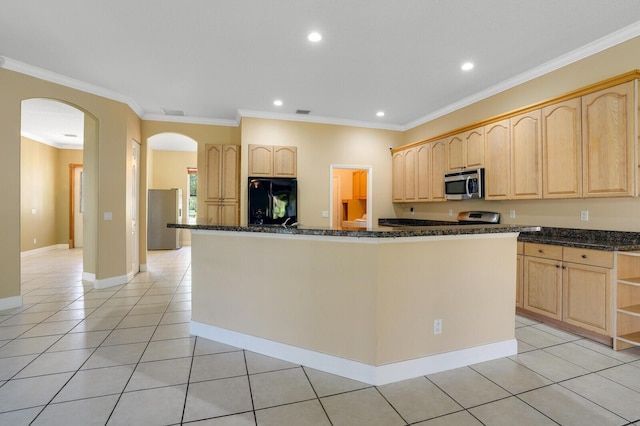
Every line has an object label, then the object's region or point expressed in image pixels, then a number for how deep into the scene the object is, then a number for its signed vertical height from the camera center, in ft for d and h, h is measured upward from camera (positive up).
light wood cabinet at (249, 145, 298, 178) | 17.19 +2.98
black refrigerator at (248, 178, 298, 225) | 16.93 +0.73
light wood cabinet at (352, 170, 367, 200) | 23.90 +2.29
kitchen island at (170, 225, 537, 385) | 6.95 -2.06
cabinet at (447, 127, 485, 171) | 13.93 +3.05
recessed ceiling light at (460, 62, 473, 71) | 11.72 +5.73
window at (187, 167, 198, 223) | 30.63 +1.94
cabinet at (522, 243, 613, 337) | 8.72 -2.24
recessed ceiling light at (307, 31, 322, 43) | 9.82 +5.73
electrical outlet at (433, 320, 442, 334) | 7.41 -2.74
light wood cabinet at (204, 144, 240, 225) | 17.85 +1.86
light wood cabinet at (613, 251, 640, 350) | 8.45 -2.50
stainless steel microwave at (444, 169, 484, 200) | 13.74 +1.37
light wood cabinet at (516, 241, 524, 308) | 11.05 -2.29
